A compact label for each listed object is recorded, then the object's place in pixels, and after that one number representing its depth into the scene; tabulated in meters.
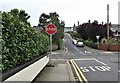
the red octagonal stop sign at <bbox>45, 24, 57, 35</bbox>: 10.31
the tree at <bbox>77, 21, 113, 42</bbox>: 34.80
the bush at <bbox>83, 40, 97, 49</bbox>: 31.55
